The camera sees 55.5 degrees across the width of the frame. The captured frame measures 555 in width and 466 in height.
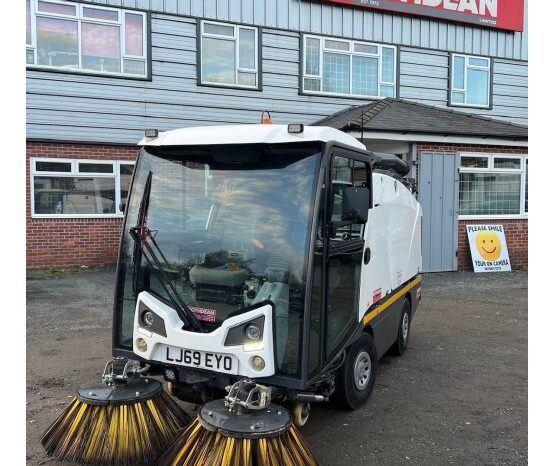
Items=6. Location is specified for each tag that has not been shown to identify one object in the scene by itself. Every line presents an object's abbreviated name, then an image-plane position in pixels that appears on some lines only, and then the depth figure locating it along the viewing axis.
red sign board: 13.85
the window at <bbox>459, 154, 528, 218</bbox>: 12.37
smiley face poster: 12.38
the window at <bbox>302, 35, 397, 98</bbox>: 13.39
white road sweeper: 3.12
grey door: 11.81
